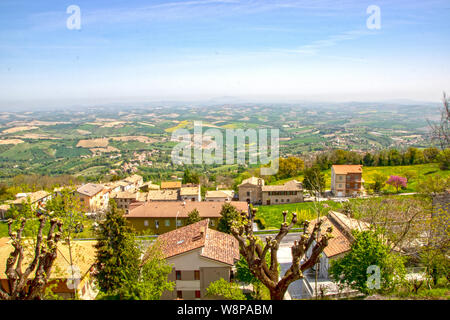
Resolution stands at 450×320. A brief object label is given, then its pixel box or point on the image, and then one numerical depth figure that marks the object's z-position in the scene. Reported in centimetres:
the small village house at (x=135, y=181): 5695
